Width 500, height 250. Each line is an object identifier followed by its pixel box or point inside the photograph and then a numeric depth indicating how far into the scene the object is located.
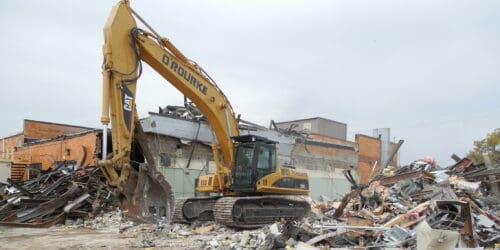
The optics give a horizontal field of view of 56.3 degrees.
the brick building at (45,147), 20.91
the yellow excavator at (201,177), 10.52
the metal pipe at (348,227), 8.81
